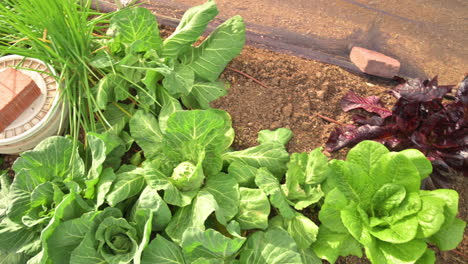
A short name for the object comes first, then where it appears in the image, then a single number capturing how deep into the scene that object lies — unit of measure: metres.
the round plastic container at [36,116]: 1.62
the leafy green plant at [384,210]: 1.27
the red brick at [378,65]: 1.92
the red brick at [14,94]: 1.60
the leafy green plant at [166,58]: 1.62
